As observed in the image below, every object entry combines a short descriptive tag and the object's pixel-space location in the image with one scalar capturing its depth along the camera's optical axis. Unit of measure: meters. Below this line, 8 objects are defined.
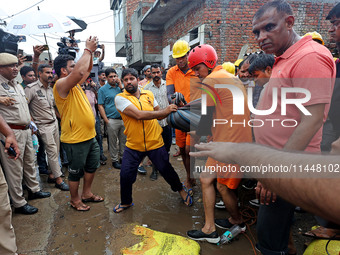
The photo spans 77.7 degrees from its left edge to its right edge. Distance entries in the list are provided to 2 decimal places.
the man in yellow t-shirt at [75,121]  2.60
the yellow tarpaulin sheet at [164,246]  2.16
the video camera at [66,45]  3.73
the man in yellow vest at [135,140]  2.83
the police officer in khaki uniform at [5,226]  1.93
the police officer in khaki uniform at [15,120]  2.80
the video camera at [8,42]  3.03
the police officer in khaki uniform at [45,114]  3.63
